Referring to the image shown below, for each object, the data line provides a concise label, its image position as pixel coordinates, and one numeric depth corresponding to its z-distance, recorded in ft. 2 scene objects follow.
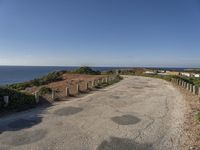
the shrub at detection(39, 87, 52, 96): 45.73
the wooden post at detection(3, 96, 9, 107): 27.10
